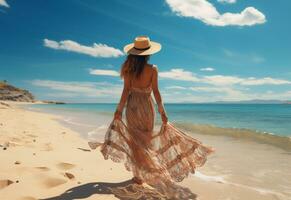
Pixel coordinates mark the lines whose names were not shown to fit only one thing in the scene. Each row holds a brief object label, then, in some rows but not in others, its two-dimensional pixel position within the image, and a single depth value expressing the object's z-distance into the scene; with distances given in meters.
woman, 4.52
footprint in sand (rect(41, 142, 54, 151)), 6.88
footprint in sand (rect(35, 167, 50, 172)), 4.86
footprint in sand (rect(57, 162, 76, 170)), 5.33
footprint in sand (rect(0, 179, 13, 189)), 4.10
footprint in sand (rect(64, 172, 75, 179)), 4.80
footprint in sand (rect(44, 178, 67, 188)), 4.34
